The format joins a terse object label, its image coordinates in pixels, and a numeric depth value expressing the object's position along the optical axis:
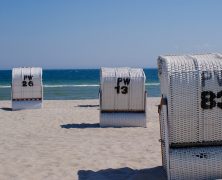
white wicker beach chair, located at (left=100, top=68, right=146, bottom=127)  14.61
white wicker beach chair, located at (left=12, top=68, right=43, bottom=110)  21.00
